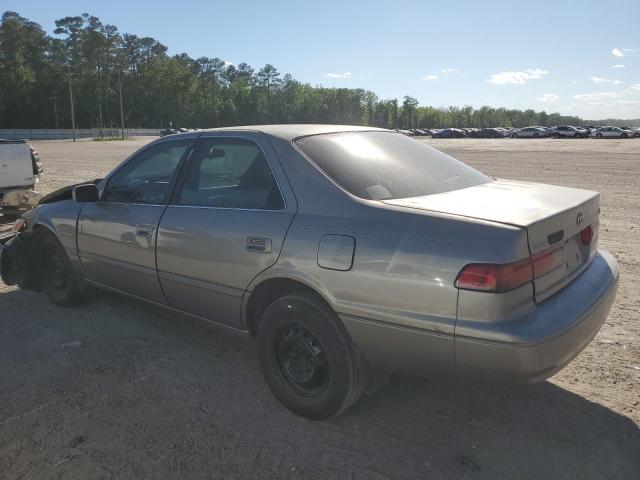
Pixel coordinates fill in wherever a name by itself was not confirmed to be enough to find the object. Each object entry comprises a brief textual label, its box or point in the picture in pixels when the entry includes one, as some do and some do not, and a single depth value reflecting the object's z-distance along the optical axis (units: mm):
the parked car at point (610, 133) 62531
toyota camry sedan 2480
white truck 8517
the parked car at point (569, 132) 65888
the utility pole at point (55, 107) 100375
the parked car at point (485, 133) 81875
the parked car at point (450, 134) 83919
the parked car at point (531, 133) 72562
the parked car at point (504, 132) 81250
